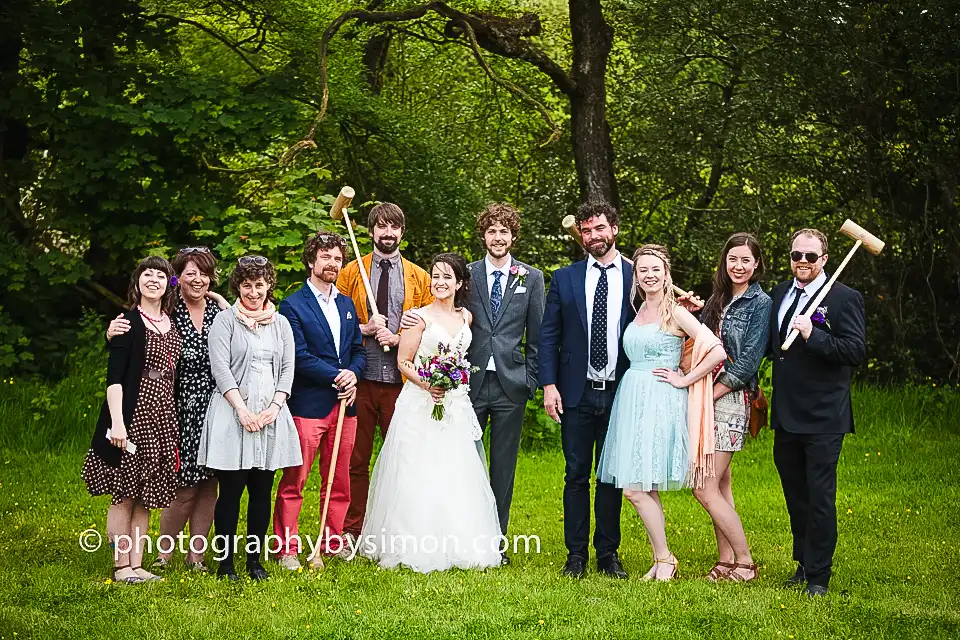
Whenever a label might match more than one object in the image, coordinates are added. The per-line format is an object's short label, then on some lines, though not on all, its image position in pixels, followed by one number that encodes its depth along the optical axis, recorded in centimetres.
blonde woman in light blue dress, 607
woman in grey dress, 594
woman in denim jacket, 610
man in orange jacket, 693
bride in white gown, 642
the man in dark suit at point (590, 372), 637
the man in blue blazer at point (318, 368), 639
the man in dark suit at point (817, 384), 576
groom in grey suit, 669
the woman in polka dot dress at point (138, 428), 589
